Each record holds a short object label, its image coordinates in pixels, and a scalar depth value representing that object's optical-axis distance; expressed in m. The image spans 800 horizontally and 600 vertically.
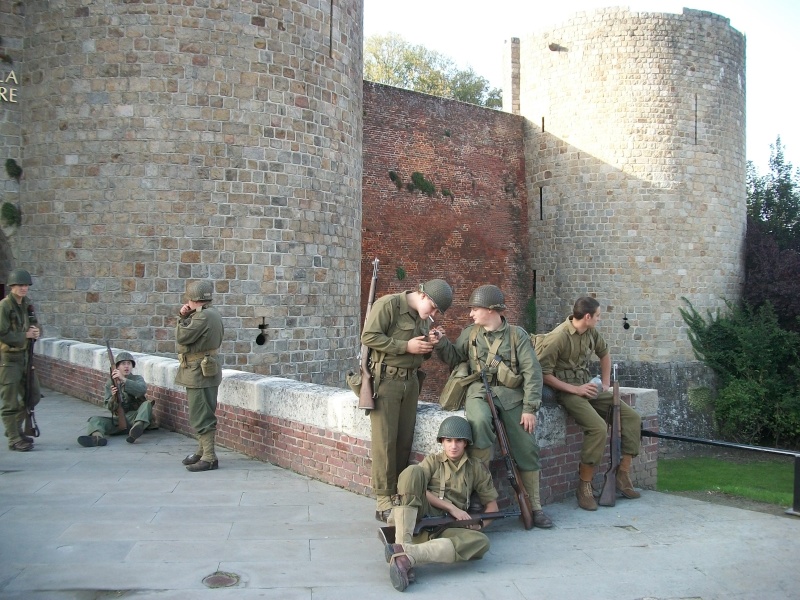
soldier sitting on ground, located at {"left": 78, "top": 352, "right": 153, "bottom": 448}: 7.36
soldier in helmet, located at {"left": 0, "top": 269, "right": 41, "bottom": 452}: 6.94
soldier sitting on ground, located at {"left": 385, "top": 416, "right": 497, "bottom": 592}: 4.20
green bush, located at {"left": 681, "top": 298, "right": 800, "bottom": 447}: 17.83
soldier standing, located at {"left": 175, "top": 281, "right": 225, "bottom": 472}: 6.46
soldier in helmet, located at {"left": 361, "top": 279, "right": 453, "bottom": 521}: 5.13
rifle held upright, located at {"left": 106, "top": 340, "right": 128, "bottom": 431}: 7.61
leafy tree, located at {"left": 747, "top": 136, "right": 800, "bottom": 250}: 21.50
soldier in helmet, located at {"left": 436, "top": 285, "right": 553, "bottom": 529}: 5.20
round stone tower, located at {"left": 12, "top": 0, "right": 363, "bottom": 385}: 10.58
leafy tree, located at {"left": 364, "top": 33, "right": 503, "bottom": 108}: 35.00
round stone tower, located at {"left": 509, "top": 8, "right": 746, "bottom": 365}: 19.16
